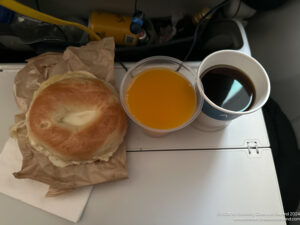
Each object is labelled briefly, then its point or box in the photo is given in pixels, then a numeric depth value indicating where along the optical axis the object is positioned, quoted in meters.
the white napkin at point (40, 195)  0.50
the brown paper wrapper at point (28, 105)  0.51
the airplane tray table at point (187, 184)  0.51
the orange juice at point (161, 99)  0.50
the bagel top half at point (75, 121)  0.47
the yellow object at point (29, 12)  0.42
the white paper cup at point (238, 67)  0.46
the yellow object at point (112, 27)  0.65
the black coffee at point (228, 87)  0.51
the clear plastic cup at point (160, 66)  0.51
